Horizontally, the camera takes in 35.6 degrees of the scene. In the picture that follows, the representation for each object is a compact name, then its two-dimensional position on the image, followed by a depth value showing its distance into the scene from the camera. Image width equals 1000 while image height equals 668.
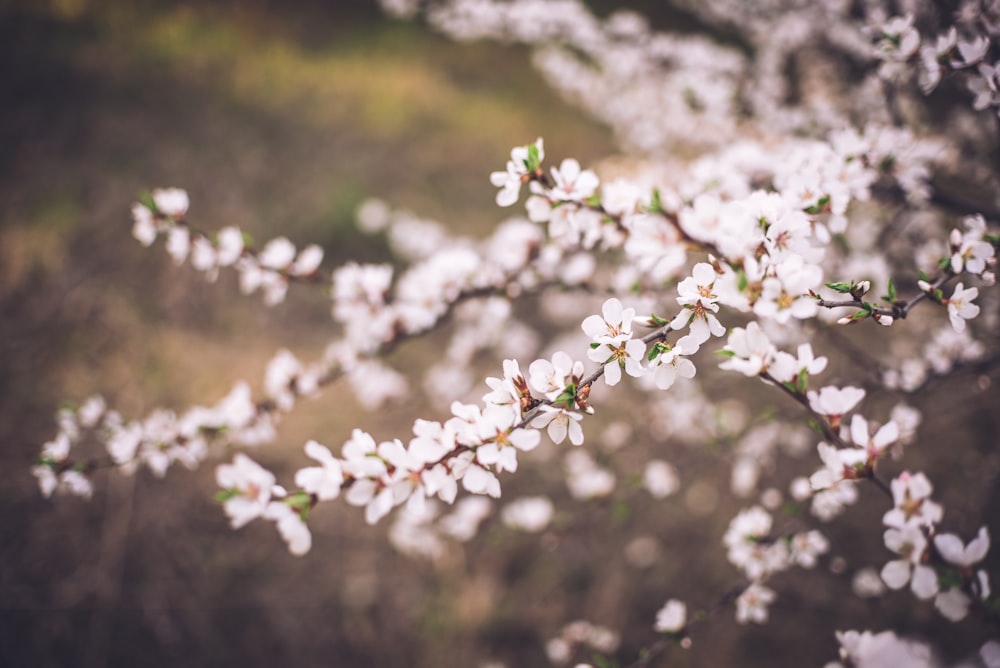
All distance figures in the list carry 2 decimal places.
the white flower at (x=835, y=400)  0.56
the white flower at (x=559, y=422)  0.57
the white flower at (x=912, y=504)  0.55
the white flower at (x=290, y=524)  0.55
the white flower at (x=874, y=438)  0.55
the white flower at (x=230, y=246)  0.70
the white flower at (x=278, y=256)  0.71
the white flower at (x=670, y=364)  0.56
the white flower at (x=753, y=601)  0.66
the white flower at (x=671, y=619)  0.63
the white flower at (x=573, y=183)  0.61
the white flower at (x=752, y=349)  0.55
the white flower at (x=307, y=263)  0.71
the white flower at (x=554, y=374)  0.58
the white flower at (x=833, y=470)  0.55
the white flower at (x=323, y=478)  0.56
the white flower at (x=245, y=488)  0.55
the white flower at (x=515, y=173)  0.61
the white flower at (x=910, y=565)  0.54
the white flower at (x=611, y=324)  0.58
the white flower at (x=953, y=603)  0.54
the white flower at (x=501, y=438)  0.56
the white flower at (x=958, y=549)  0.54
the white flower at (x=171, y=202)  0.69
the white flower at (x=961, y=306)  0.58
